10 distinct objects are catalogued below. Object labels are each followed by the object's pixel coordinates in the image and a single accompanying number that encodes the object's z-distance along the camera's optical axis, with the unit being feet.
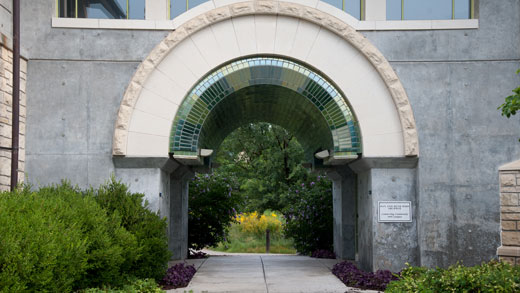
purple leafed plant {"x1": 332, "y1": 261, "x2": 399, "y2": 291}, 34.60
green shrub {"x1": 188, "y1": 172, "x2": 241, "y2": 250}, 58.03
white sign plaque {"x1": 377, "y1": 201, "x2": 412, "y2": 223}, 37.24
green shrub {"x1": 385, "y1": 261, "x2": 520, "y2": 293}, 25.43
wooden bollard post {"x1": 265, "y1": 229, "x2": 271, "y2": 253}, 73.00
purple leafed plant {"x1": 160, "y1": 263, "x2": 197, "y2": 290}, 34.58
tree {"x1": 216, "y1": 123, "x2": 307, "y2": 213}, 88.38
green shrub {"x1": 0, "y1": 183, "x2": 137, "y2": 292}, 19.61
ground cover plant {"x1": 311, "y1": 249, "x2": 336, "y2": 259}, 53.57
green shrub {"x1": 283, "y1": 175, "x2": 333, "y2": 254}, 57.77
